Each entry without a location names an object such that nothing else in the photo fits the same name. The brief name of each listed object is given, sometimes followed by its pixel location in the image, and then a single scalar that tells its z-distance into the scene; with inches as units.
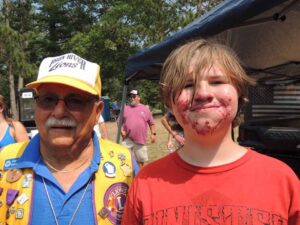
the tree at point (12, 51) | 718.5
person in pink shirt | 213.5
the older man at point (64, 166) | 48.4
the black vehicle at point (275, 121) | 129.4
